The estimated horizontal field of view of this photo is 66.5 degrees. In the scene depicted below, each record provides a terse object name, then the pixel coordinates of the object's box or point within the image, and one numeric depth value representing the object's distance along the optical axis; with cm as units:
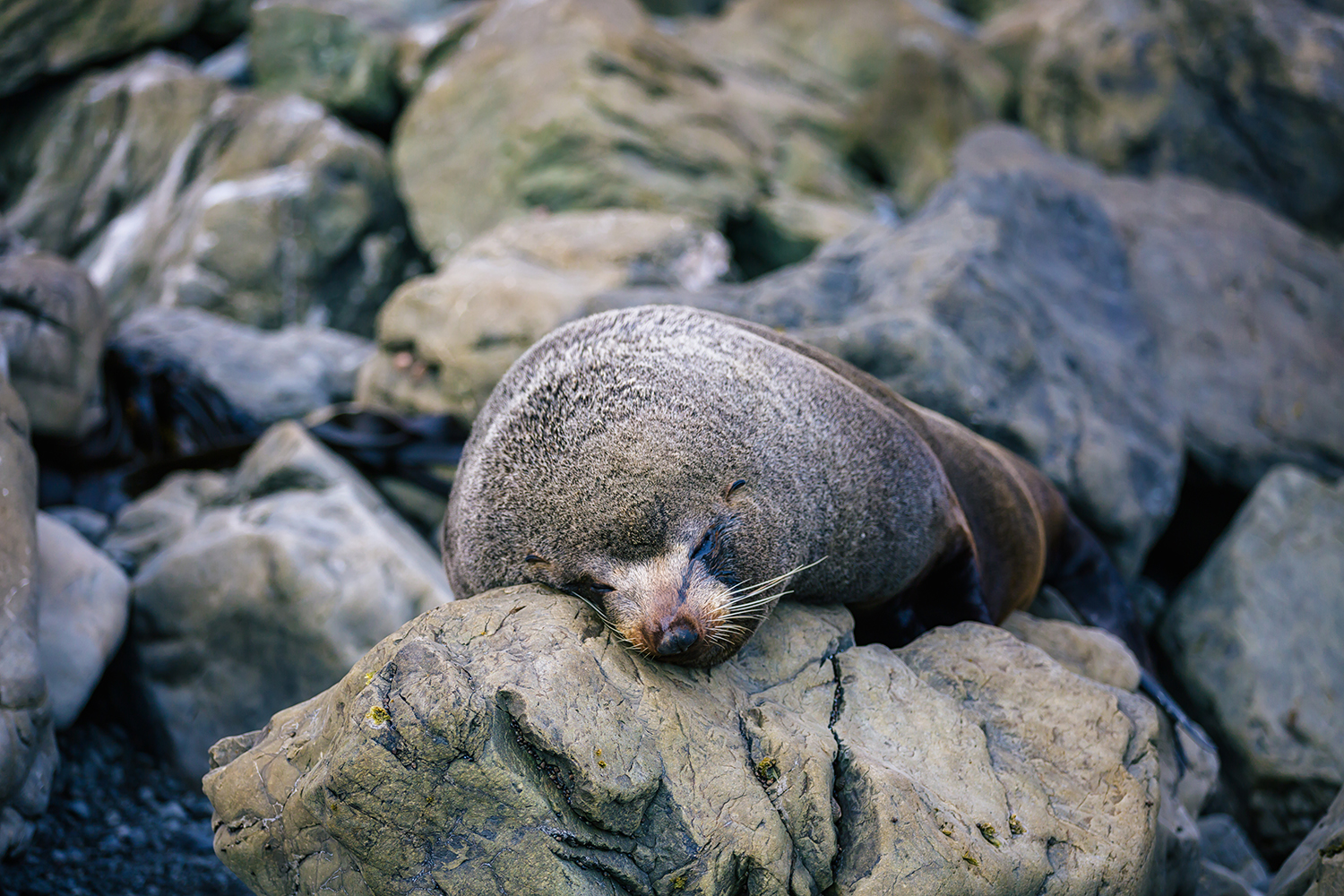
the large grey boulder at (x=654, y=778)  279
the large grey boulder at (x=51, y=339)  656
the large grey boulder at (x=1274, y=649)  577
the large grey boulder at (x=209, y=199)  1143
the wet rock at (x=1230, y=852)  493
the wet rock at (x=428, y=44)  1301
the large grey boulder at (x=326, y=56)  1291
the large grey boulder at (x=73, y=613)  479
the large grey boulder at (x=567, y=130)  1062
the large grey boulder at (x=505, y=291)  682
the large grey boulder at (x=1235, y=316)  742
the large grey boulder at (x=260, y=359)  842
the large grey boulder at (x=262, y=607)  516
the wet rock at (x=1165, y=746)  394
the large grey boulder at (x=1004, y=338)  590
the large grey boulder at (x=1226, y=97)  1051
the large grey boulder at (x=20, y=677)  390
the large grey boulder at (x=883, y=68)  1412
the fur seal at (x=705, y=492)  341
